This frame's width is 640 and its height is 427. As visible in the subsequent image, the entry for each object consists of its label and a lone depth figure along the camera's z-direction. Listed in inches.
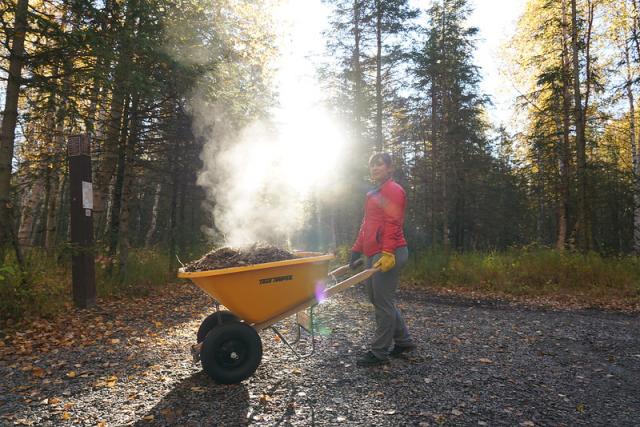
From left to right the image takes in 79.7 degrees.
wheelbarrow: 134.3
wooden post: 243.3
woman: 154.5
